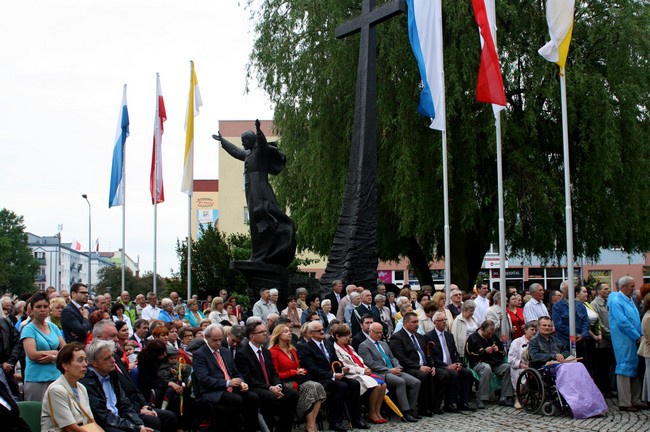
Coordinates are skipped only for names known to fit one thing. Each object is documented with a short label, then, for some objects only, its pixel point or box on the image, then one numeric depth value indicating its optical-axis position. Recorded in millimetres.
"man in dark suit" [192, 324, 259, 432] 8789
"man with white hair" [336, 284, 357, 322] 12789
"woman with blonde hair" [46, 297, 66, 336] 8805
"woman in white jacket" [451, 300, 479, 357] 12055
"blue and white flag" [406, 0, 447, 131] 16062
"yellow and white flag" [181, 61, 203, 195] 19781
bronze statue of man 15586
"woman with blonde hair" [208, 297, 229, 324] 12758
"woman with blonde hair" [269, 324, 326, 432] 9469
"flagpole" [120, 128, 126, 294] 21125
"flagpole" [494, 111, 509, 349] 12602
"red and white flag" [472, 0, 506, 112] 14094
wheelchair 10664
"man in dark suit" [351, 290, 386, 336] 12227
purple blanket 10391
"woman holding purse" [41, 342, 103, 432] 6152
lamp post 50875
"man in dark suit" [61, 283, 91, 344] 8945
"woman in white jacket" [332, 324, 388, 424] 10242
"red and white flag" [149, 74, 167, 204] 20531
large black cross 15727
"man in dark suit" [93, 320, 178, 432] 7602
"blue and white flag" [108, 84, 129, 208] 21031
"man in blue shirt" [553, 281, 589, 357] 12305
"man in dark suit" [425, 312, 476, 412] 11219
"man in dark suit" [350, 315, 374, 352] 10941
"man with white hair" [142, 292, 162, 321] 13543
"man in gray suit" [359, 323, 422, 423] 10594
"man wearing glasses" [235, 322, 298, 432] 9117
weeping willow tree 20000
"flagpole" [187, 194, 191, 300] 19469
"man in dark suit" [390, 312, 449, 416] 10969
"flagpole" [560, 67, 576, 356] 11688
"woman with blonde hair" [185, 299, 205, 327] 13973
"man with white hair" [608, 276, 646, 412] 10875
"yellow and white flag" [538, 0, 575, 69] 12859
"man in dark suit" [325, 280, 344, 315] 14234
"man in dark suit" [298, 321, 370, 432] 9852
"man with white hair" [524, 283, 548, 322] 12898
